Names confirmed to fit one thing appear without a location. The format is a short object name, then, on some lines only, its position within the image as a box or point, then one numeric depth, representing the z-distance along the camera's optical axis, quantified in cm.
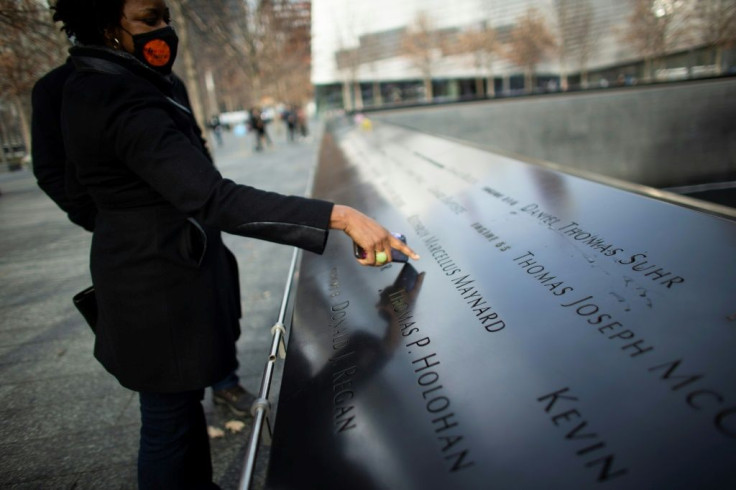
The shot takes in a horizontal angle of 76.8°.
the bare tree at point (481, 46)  4803
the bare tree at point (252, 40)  1725
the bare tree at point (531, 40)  4506
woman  125
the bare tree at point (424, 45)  5094
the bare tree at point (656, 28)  1780
